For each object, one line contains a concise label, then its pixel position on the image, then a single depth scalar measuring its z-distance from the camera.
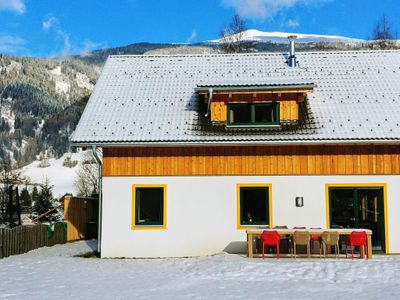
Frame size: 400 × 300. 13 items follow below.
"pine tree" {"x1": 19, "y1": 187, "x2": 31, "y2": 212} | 46.41
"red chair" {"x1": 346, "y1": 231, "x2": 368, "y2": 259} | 13.58
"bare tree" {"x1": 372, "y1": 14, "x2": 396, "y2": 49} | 41.41
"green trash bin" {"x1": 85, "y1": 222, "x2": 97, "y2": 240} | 21.27
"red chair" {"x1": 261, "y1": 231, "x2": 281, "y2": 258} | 13.65
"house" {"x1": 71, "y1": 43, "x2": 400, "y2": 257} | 14.89
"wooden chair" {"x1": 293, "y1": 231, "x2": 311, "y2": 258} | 13.45
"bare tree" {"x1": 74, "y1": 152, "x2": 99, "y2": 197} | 50.34
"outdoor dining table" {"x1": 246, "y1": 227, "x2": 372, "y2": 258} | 13.72
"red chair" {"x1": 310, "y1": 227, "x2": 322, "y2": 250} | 13.81
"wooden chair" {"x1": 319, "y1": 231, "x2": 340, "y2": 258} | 13.47
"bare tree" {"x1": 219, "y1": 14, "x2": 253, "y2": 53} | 40.34
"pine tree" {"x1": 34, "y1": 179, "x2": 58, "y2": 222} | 29.73
